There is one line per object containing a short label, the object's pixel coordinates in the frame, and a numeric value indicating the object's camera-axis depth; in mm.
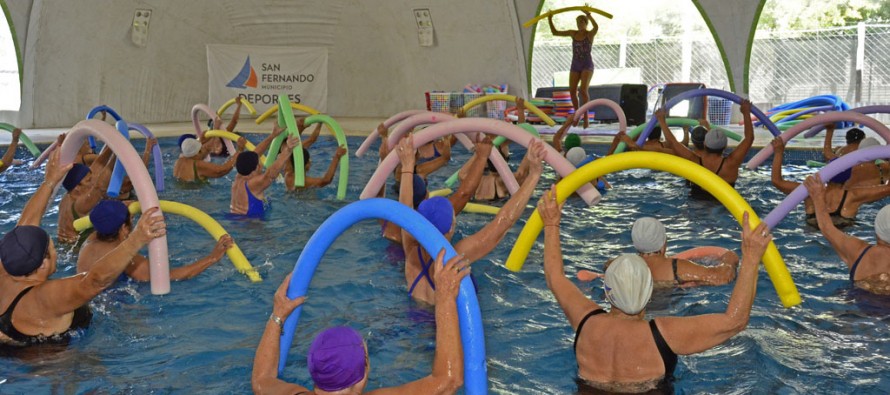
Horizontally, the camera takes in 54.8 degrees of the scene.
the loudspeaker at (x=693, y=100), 18625
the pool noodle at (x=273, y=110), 13595
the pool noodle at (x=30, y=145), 14556
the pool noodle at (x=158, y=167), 10682
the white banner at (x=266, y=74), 22438
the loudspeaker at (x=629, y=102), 19344
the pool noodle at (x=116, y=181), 8570
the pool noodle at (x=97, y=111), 11801
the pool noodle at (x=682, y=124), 12112
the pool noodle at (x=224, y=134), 11898
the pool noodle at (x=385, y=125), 10497
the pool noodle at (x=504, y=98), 12634
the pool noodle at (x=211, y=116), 12883
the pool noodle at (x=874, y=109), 11234
